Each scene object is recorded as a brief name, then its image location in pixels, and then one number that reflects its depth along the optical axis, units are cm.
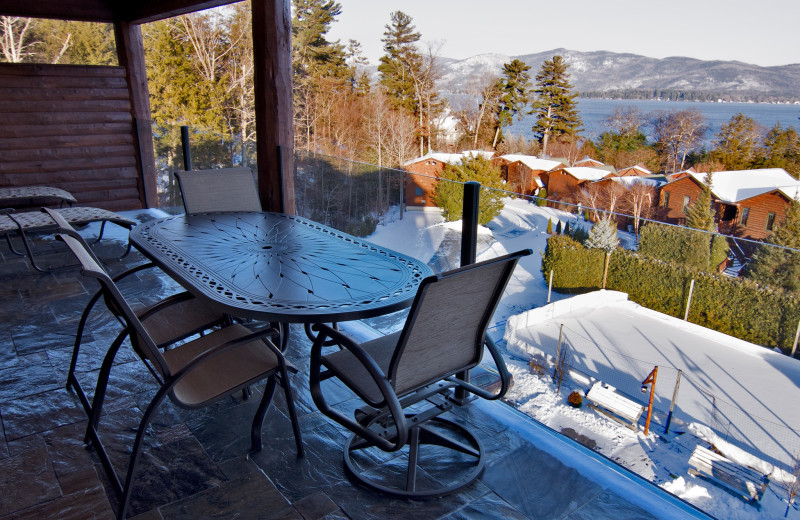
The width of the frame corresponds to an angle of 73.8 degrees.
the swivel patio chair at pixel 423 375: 143
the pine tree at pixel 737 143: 3328
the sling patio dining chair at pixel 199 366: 153
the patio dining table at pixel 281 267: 168
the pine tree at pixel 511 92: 3509
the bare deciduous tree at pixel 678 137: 3728
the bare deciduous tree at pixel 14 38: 1833
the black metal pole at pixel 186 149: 506
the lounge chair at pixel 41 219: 384
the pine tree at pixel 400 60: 3150
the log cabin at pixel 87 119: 557
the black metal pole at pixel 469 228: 213
